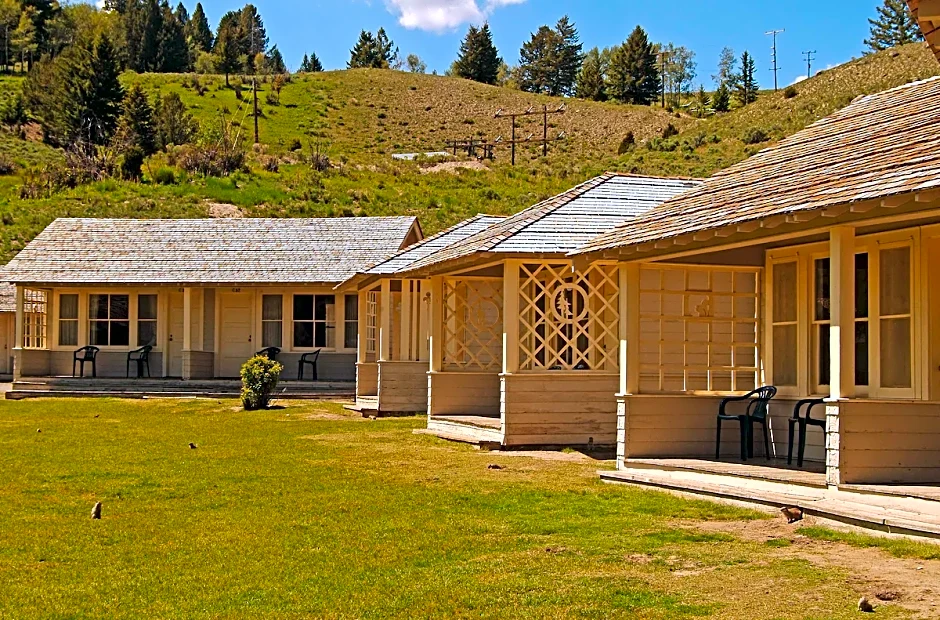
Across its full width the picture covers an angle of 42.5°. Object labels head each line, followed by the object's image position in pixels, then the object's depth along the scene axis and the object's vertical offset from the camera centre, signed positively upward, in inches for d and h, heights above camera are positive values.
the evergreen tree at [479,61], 4990.2 +1175.5
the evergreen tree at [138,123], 2723.9 +507.9
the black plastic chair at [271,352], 1173.1 -9.5
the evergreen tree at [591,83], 4534.9 +991.2
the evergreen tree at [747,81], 3838.6 +858.4
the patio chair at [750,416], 493.4 -29.0
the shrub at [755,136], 2450.8 +428.4
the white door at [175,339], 1223.5 +2.7
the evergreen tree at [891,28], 3841.0 +1047.2
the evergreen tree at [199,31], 5526.6 +1442.5
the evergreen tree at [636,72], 4399.6 +999.4
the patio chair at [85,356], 1203.2 -15.2
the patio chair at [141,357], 1205.1 -15.8
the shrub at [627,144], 2925.7 +502.6
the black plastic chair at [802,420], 459.8 -28.5
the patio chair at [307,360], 1163.3 -17.1
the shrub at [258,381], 977.5 -31.4
